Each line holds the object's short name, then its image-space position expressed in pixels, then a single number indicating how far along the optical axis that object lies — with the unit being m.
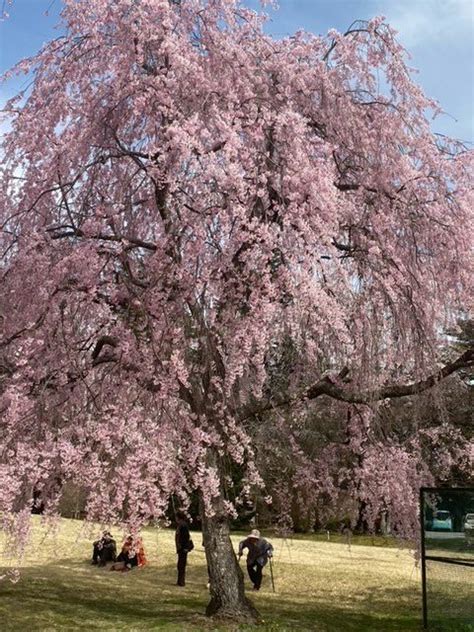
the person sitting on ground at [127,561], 17.00
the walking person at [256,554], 14.48
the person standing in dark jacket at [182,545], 14.76
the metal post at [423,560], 10.95
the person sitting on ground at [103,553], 17.31
